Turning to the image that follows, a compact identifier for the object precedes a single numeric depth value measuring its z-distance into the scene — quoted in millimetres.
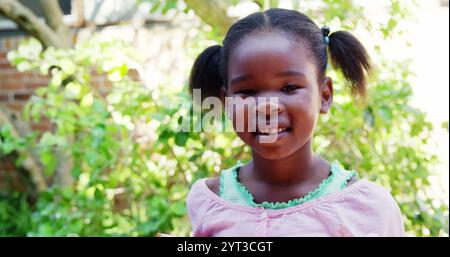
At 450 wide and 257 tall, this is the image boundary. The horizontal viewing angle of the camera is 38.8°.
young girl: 1412
